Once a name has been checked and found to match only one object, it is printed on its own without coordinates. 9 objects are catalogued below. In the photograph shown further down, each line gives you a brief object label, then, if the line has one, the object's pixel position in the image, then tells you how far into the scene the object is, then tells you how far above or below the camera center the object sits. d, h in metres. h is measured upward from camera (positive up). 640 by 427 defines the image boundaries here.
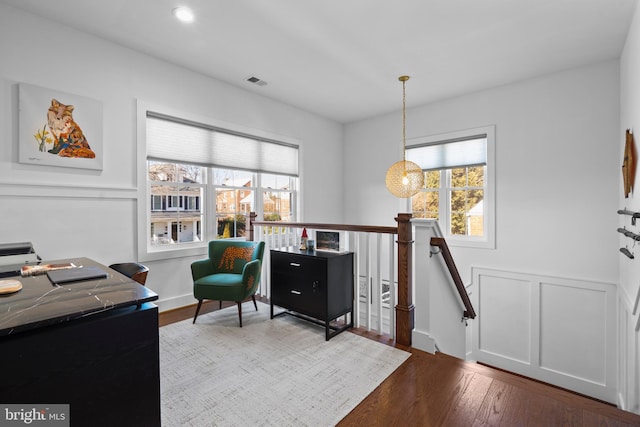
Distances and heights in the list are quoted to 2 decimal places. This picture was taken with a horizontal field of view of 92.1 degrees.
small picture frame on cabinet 2.96 -0.28
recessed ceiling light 2.59 +1.71
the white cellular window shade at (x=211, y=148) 3.43 +0.84
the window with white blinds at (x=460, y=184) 4.30 +0.42
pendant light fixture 3.92 +0.44
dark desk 0.93 -0.46
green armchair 2.93 -0.62
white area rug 1.76 -1.12
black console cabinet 2.67 -0.66
